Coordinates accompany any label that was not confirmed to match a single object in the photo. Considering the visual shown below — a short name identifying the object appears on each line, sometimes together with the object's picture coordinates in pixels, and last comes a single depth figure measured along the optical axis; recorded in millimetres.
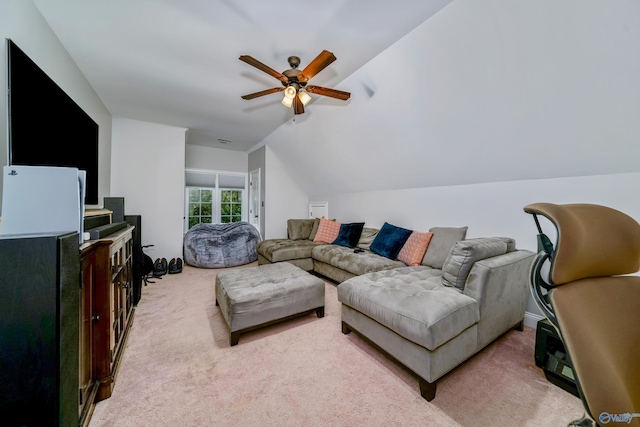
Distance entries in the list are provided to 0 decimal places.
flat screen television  1234
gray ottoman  1858
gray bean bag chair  4059
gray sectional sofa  1357
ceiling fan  1751
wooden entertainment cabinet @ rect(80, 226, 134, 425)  1171
